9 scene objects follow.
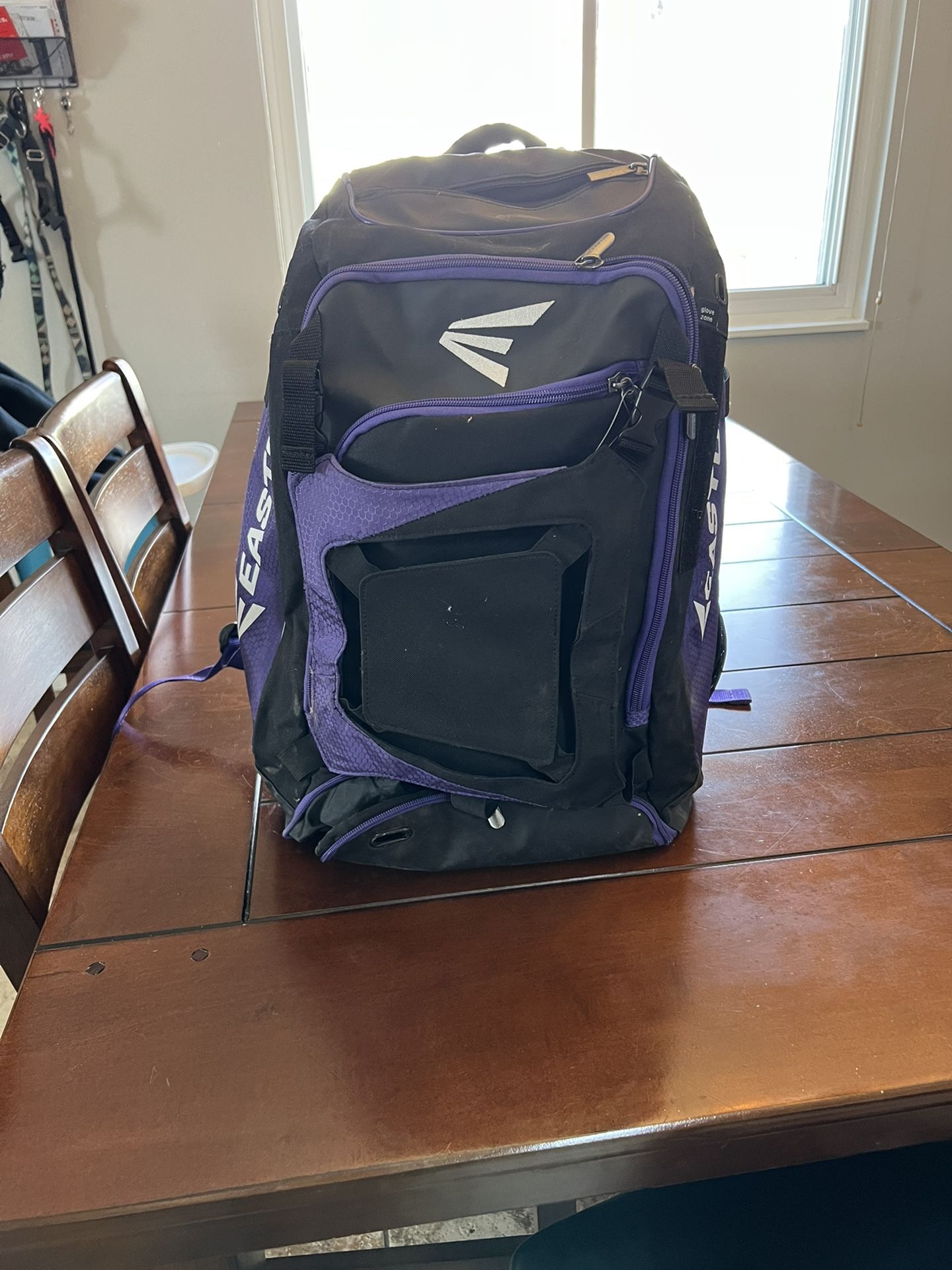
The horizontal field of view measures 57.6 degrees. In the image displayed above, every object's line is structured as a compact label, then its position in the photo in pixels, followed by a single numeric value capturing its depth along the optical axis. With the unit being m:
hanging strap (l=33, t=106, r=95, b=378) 1.82
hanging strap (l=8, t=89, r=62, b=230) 1.81
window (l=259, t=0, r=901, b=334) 2.02
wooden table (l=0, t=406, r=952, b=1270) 0.43
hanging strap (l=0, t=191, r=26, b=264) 1.89
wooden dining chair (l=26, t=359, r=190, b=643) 0.98
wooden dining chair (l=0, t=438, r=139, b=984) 0.63
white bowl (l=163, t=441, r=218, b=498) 1.81
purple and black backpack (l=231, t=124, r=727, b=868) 0.55
